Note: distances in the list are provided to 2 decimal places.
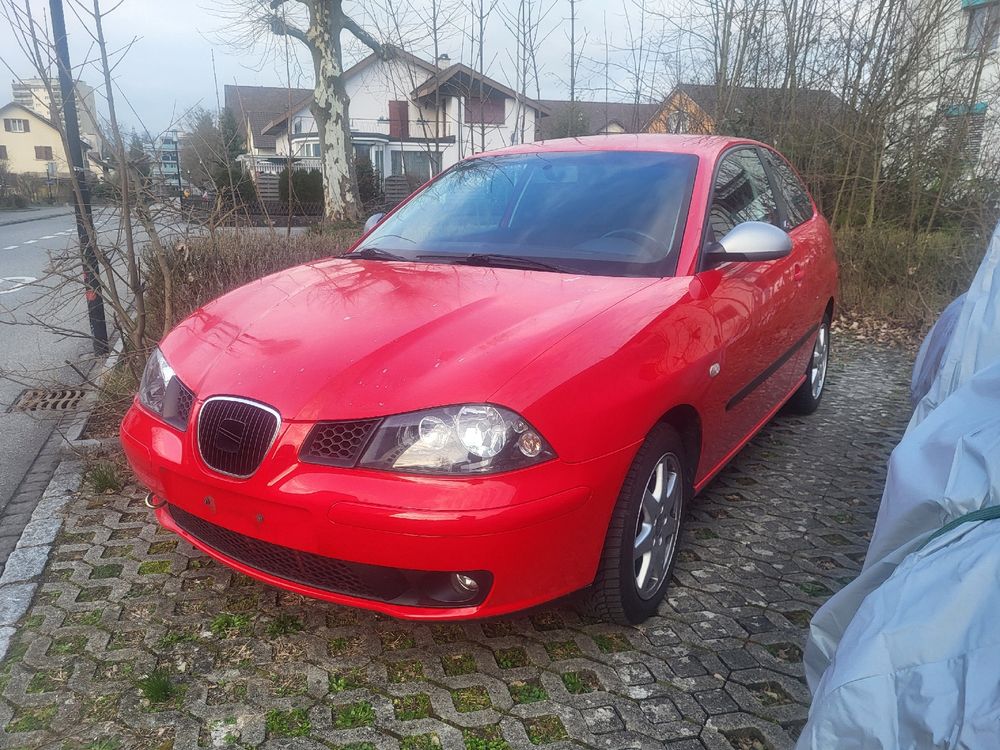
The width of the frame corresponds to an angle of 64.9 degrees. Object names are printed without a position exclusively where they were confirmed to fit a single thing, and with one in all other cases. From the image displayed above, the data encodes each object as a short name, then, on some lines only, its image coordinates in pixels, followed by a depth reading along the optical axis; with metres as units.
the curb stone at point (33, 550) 2.86
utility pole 4.84
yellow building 63.31
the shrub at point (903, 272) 8.13
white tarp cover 1.33
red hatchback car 2.17
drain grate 5.32
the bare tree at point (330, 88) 16.69
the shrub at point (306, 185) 24.98
